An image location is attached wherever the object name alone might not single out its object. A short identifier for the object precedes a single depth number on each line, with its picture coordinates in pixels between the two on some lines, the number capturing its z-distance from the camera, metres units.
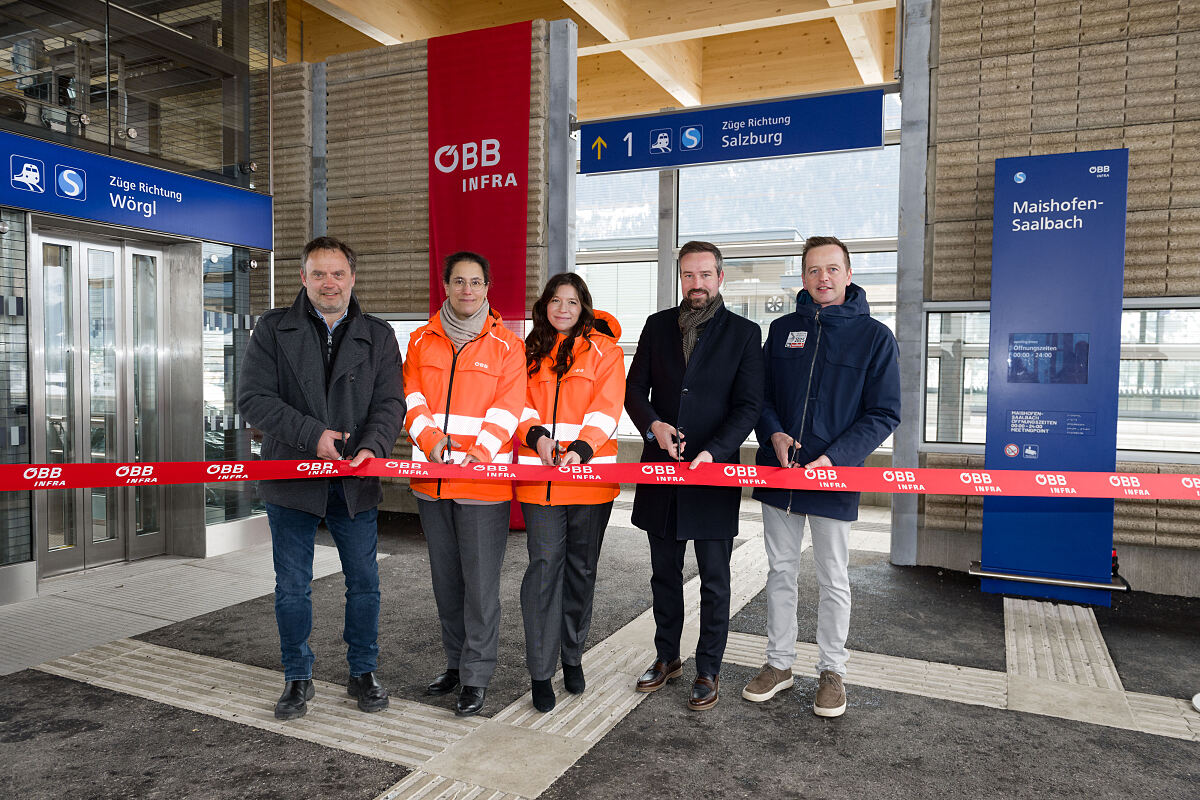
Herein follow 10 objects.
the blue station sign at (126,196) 4.66
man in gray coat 3.08
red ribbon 3.04
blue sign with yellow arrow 5.70
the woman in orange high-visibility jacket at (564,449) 3.12
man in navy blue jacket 3.17
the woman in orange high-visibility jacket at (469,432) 3.10
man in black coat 3.18
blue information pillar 4.83
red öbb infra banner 6.75
